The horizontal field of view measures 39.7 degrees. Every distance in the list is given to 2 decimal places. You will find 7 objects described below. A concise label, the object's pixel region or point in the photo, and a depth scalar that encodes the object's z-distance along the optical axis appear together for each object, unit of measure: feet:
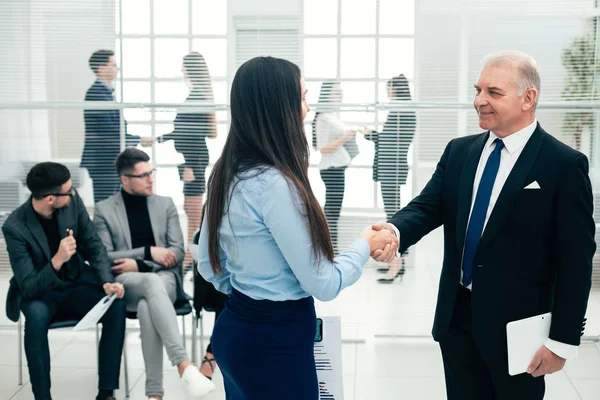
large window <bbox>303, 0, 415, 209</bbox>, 16.30
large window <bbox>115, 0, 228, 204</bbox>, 16.58
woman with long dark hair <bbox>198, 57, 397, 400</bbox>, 7.09
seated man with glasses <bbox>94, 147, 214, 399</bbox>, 14.24
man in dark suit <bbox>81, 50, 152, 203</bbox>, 16.74
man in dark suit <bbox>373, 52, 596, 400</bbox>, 7.92
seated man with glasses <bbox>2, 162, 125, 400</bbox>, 13.23
